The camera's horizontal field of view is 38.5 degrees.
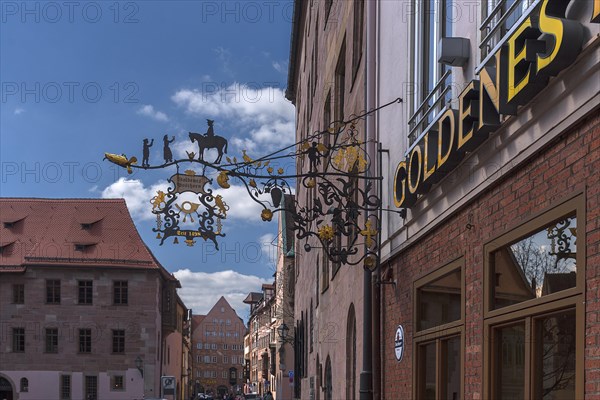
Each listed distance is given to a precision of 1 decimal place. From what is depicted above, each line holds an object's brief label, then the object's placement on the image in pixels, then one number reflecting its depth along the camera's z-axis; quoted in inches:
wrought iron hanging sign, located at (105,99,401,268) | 365.1
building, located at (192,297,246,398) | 5551.2
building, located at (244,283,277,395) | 3266.7
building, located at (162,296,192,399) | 2499.3
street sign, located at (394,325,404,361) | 386.6
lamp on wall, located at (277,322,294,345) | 1514.8
